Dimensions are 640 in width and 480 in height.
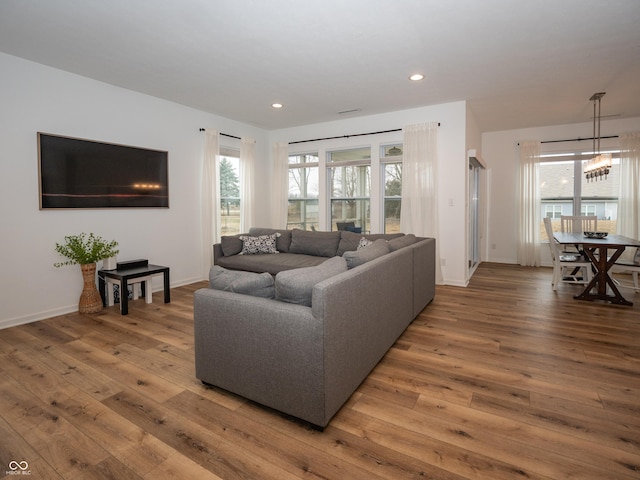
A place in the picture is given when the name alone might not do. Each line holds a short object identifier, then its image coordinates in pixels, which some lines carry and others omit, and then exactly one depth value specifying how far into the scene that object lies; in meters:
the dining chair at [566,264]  4.54
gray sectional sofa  1.79
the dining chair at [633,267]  4.16
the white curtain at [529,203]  6.50
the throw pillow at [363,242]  4.35
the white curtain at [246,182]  6.07
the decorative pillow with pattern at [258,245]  5.05
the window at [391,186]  5.70
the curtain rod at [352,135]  5.51
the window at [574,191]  6.15
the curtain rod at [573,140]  6.01
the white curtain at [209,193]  5.36
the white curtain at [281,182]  6.64
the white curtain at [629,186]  5.75
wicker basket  3.85
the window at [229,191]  5.84
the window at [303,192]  6.54
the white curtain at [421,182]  5.18
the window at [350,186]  6.00
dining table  4.03
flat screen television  3.68
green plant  3.76
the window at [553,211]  6.59
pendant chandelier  4.46
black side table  3.79
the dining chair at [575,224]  5.32
